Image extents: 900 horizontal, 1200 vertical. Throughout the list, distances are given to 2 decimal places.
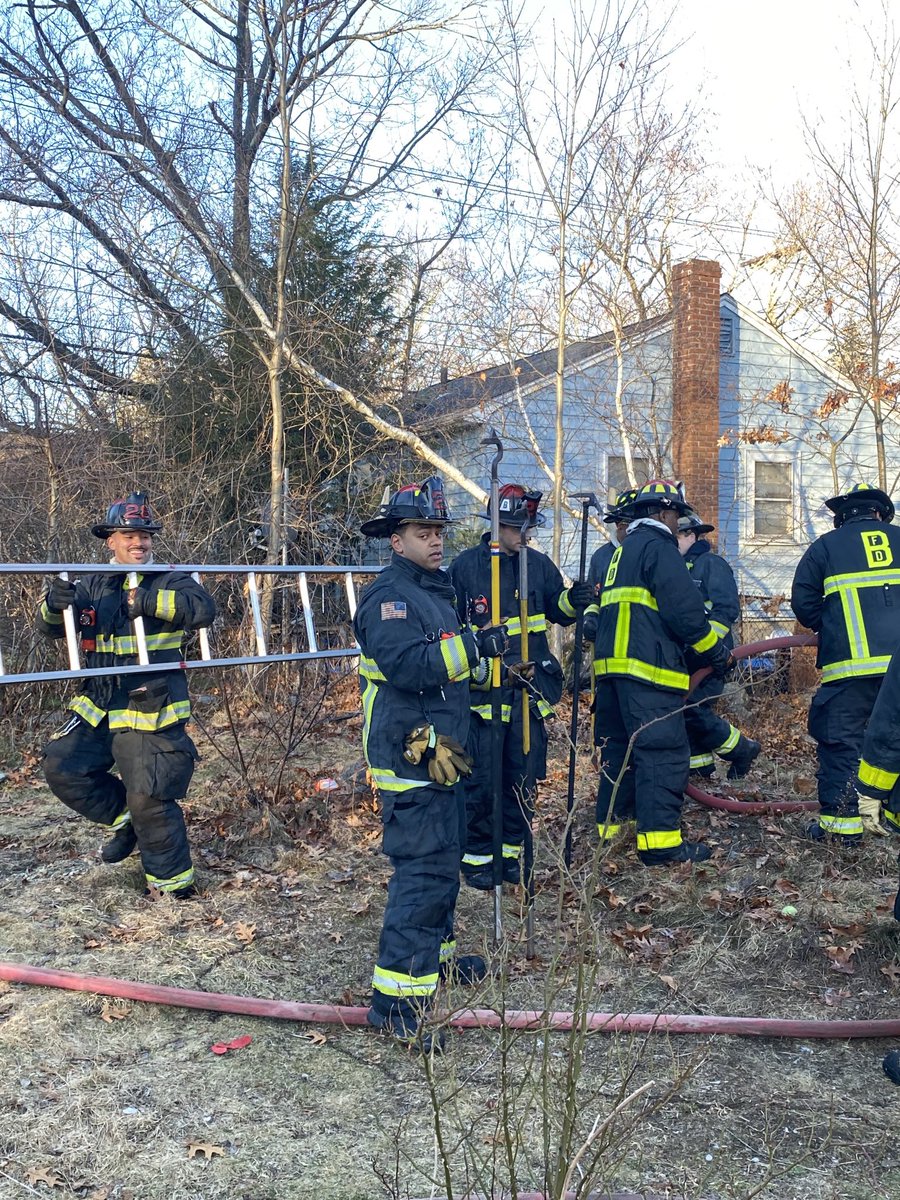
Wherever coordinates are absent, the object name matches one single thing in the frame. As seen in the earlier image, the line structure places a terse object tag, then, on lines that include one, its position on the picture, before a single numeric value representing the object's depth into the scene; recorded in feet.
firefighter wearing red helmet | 18.81
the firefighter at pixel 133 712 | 17.35
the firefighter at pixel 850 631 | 18.93
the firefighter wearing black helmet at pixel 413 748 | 13.01
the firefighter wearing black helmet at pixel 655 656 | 18.60
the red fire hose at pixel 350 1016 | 12.80
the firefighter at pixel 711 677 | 22.31
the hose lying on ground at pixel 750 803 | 21.77
